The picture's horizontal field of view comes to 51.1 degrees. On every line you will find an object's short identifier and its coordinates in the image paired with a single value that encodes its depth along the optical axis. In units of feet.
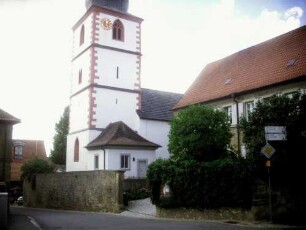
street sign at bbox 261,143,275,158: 39.30
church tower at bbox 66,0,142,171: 92.27
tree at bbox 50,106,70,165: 140.55
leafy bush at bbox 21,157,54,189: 102.57
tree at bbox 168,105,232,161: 54.00
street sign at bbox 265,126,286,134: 40.29
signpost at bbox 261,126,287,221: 40.13
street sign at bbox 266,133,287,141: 40.27
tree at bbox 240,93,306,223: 43.58
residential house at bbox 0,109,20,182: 68.41
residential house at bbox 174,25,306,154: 64.88
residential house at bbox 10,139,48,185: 140.62
